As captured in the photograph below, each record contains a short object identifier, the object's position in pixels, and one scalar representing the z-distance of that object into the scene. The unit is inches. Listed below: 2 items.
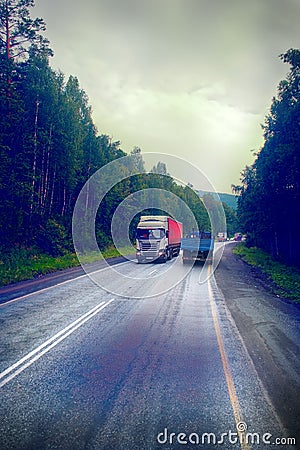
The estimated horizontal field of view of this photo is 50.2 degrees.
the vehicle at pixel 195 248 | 1039.6
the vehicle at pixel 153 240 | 1039.6
